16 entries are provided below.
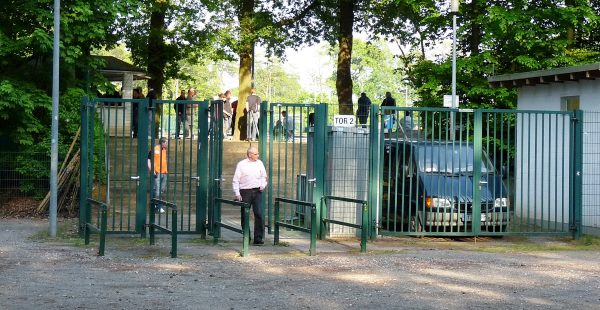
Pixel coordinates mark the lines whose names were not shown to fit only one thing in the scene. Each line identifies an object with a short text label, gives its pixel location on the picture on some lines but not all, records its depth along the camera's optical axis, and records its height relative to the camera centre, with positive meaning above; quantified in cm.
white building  1911 +65
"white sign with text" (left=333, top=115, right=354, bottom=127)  1848 +75
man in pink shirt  1673 -39
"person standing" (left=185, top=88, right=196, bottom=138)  3270 +219
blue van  1773 -51
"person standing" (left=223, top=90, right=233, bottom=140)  3472 +170
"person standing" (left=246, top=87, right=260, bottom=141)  3024 +150
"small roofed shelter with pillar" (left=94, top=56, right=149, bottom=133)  3416 +302
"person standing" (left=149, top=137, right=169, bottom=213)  2238 -32
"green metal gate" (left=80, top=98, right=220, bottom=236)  1741 +12
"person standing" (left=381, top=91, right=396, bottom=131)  1791 +78
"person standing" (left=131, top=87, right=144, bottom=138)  3141 +212
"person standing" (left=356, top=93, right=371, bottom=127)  2490 +164
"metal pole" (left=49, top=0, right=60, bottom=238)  1831 +53
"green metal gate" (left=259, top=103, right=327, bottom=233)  1764 +31
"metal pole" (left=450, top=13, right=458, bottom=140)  2723 +276
